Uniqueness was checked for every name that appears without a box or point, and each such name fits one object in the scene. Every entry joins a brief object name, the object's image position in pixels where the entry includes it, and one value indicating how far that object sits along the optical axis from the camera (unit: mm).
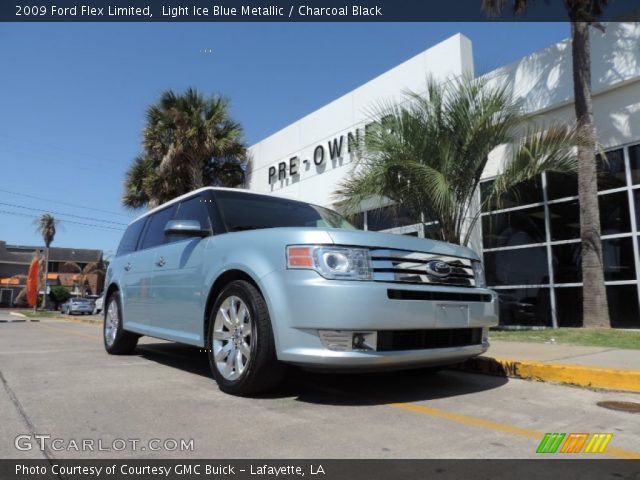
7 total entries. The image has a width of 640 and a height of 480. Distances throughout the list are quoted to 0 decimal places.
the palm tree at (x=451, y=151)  9039
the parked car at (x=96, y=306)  33469
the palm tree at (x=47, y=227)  47375
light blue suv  3549
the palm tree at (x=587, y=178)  8867
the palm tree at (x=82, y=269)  61625
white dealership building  9555
